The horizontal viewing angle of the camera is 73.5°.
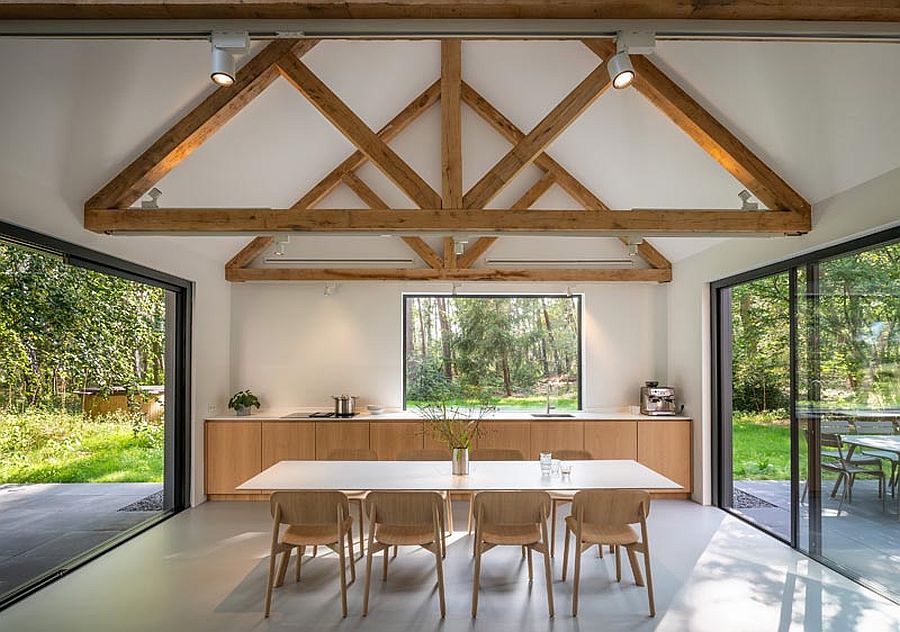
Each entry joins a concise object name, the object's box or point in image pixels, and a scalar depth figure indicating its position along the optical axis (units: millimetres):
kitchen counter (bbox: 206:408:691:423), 6488
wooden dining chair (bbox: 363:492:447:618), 3600
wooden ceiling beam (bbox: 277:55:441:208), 4527
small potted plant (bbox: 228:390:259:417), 6707
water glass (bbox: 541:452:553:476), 4191
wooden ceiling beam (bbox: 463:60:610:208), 4422
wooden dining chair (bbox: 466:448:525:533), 5055
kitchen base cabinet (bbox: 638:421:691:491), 6457
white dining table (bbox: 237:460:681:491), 3918
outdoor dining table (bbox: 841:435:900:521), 3823
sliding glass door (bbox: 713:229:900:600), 3902
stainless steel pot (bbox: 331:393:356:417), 6781
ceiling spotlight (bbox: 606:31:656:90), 2291
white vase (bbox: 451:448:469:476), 4238
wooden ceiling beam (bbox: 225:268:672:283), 6844
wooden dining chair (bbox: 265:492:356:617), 3582
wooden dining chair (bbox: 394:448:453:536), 5016
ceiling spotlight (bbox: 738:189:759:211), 4508
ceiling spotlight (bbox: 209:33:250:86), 2271
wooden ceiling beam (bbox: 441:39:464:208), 4473
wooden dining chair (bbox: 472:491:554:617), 3590
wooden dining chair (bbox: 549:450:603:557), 4865
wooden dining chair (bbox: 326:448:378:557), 5109
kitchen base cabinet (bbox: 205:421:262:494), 6402
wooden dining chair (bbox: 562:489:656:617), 3666
